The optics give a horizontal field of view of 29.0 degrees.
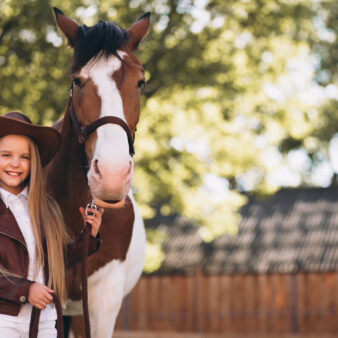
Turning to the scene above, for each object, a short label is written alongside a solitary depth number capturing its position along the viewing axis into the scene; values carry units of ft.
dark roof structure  57.47
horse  9.68
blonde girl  9.68
